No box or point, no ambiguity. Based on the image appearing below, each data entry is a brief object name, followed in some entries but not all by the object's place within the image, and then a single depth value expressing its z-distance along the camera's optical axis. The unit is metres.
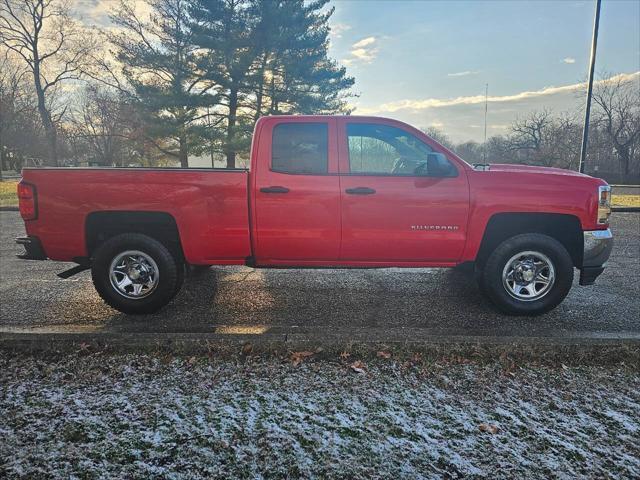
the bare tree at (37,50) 31.38
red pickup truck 3.96
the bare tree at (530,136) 50.50
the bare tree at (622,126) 45.12
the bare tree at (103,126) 26.23
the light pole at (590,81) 11.56
